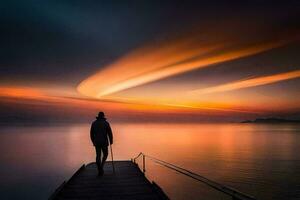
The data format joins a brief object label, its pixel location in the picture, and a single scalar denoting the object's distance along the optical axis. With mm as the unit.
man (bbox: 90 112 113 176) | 8400
